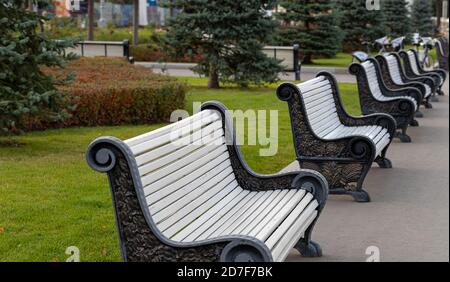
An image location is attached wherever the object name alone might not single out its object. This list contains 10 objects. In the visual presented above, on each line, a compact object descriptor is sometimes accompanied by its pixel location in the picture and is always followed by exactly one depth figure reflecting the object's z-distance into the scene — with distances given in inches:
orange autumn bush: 511.5
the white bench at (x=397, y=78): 553.9
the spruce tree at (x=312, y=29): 1200.8
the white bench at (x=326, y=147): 318.3
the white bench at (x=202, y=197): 173.8
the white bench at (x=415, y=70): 670.5
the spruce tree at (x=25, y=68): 398.9
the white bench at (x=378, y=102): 453.1
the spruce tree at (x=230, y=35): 790.5
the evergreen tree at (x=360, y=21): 1418.6
